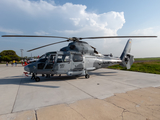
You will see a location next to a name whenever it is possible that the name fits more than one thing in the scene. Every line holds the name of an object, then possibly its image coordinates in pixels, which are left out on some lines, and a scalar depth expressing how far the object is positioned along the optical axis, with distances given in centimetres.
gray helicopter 771
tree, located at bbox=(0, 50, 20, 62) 8375
